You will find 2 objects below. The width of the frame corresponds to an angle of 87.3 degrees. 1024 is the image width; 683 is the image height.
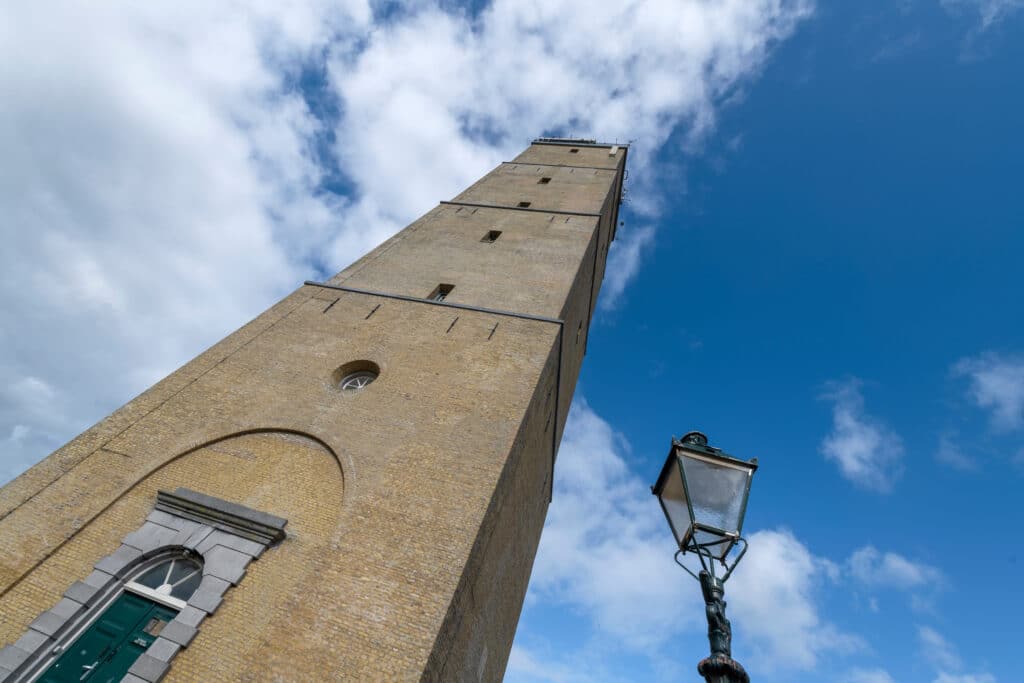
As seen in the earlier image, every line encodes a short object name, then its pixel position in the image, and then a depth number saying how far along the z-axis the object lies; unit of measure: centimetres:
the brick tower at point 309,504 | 606
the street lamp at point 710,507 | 286
